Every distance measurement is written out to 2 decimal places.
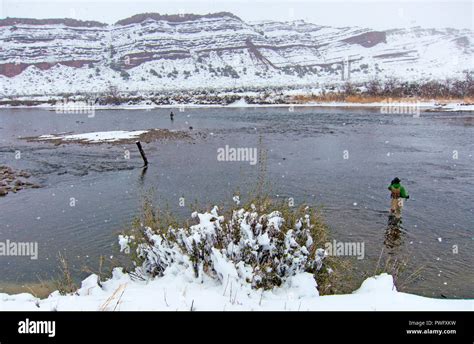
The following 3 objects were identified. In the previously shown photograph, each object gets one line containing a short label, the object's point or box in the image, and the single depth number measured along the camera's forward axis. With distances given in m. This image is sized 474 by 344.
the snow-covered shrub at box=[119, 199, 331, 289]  6.01
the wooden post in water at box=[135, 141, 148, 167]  21.67
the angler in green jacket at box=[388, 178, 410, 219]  13.18
